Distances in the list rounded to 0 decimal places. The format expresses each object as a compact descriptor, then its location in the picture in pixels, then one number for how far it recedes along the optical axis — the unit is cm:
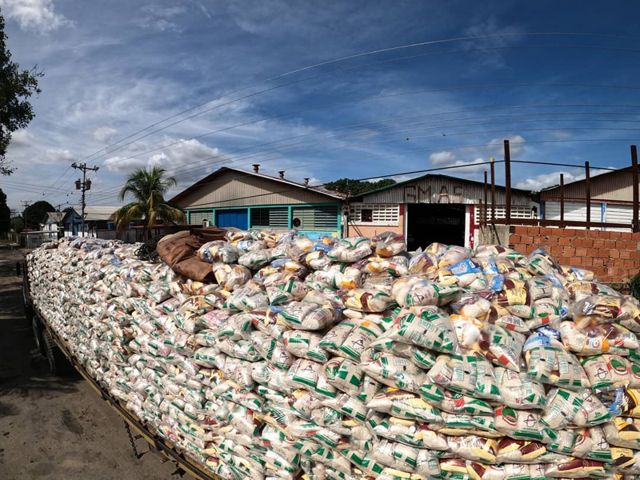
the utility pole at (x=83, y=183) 3160
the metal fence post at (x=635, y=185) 502
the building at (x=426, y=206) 1455
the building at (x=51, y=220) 4791
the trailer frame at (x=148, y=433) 268
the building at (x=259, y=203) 1662
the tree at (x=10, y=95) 1052
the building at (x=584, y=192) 1414
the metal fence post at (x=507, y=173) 531
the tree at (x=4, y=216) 4455
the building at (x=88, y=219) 3731
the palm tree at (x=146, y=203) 1962
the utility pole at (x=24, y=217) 6544
